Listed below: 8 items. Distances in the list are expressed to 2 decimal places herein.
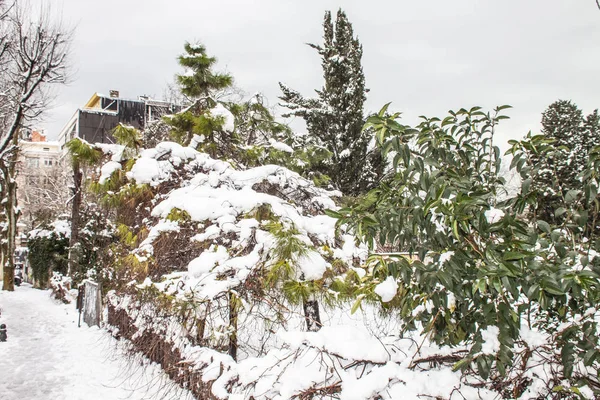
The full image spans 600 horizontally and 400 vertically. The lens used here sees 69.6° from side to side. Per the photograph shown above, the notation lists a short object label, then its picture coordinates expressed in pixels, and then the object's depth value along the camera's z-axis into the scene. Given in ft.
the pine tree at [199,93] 20.84
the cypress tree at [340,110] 61.93
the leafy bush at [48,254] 58.34
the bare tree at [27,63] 37.27
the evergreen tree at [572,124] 83.82
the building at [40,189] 89.02
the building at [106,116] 111.86
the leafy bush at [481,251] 6.16
